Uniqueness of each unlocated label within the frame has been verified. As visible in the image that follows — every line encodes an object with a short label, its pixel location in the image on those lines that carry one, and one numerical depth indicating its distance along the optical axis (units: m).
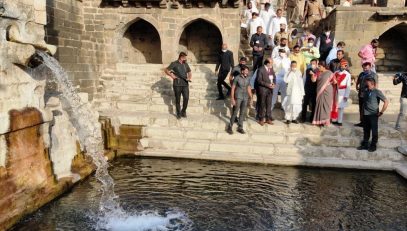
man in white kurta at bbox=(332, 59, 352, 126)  8.27
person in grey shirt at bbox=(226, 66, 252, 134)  8.02
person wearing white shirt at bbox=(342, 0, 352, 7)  13.51
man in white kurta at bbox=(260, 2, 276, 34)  12.08
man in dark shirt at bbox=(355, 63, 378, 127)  7.82
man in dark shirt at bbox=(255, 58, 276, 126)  8.15
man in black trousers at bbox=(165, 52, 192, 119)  8.61
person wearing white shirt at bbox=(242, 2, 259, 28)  13.45
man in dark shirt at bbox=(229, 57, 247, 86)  8.12
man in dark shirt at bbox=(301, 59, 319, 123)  8.20
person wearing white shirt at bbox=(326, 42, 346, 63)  9.95
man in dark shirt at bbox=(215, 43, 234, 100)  9.82
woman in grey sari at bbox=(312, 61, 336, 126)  7.90
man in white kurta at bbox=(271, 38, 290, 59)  9.17
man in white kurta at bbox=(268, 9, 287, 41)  11.59
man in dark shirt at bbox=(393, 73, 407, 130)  7.57
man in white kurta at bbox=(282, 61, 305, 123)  8.22
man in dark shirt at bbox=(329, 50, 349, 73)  8.61
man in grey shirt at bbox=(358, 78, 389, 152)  7.05
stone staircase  7.25
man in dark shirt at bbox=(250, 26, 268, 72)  9.95
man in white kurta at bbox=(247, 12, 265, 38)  11.64
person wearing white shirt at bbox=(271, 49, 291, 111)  8.94
